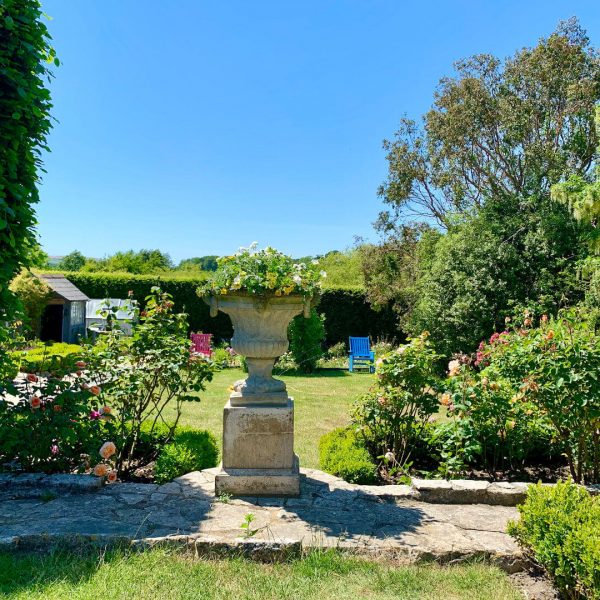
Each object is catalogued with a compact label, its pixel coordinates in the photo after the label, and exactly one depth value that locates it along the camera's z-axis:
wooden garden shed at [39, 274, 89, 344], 13.31
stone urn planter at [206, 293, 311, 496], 3.60
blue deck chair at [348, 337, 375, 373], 13.23
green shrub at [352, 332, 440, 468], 4.30
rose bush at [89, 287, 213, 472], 4.09
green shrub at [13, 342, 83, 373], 4.25
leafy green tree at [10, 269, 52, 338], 11.52
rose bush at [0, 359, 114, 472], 3.77
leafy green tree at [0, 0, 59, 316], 3.65
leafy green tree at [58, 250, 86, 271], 42.94
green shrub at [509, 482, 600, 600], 2.20
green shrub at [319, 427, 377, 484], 4.00
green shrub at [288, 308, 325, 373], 12.55
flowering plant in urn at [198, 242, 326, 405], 3.53
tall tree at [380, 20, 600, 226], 11.18
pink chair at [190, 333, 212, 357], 13.08
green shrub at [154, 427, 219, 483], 3.89
